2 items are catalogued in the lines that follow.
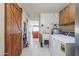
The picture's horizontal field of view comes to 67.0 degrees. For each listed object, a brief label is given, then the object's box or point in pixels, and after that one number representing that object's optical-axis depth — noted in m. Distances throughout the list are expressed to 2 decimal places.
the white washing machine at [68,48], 1.25
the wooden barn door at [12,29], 1.40
